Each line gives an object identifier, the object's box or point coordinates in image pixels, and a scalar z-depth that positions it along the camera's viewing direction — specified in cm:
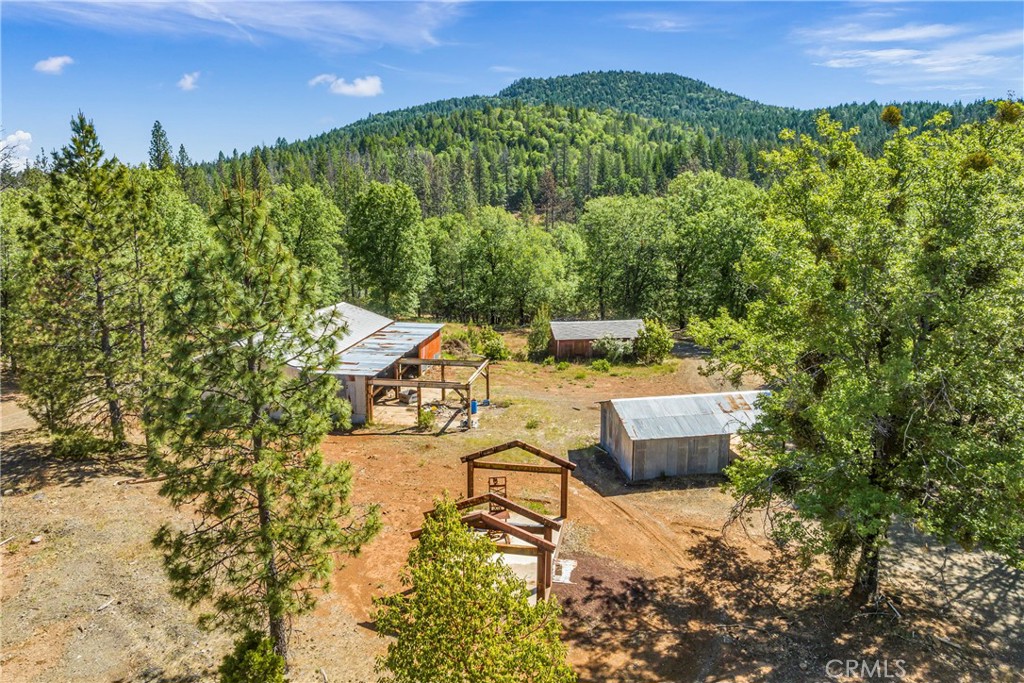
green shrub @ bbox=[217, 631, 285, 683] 1055
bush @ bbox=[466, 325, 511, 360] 3872
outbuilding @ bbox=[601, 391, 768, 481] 2141
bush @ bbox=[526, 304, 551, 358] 4019
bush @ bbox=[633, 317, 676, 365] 3709
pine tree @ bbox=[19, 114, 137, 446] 1934
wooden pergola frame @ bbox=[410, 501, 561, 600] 1359
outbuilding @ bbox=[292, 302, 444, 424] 2733
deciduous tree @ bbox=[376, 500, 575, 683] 774
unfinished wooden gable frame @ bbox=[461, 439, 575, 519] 1834
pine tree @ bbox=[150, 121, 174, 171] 8750
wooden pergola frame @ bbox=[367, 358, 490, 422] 2588
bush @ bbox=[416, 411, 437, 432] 2629
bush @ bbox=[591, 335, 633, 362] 3753
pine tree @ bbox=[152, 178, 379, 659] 1037
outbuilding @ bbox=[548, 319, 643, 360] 3866
